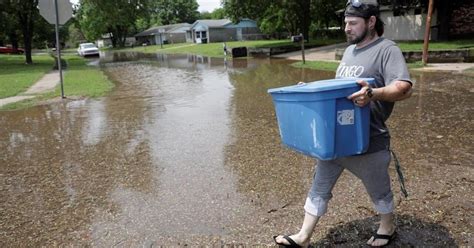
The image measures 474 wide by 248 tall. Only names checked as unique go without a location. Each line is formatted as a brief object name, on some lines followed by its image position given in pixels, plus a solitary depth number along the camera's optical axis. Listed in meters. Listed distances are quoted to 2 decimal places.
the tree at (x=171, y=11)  105.56
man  2.57
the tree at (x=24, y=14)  24.86
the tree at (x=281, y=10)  32.47
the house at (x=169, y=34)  79.31
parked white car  41.44
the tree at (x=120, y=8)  25.69
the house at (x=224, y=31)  67.06
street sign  10.95
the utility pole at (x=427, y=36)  14.63
